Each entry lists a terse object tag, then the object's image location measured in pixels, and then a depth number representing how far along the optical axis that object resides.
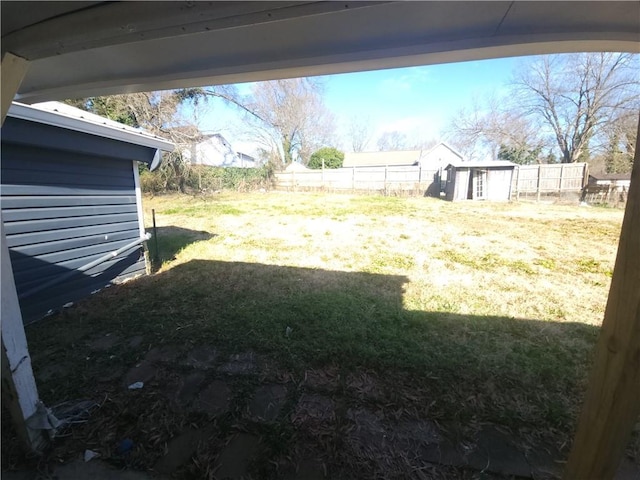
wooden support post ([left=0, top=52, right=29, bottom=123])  1.18
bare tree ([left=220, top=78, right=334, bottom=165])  16.19
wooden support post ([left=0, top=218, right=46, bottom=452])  1.26
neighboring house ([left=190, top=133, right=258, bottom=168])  13.73
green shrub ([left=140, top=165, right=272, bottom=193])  13.47
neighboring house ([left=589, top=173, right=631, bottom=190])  15.27
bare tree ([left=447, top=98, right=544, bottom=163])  19.48
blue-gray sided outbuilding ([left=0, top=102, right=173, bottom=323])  2.68
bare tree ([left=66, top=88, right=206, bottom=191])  11.76
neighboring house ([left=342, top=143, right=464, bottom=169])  27.36
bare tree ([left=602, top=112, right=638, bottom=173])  14.76
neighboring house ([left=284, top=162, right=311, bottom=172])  22.41
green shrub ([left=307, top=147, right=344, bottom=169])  25.23
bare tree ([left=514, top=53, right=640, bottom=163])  15.14
